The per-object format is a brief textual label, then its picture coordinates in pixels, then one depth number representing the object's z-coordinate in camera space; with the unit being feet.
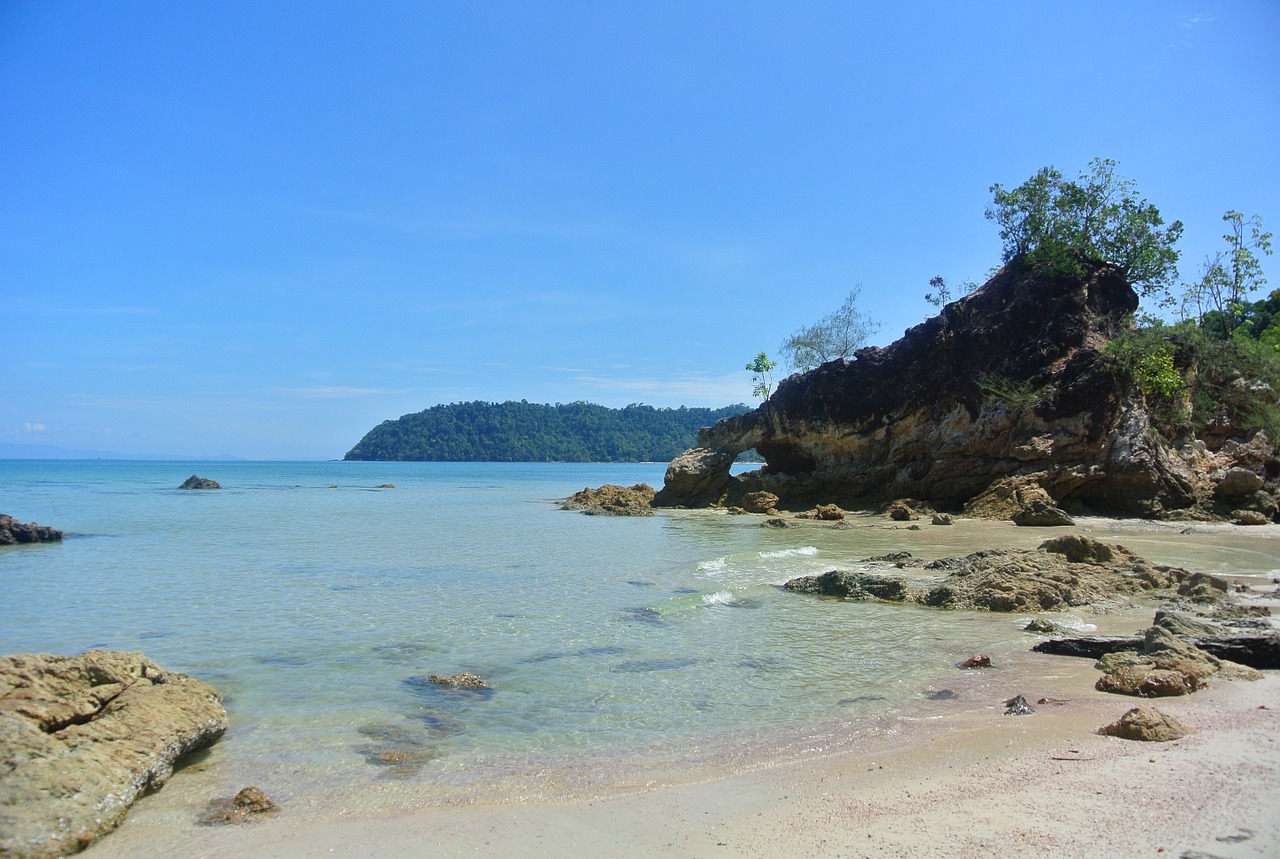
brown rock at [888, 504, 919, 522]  85.30
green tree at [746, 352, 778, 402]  178.91
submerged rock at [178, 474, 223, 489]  182.44
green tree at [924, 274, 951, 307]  127.51
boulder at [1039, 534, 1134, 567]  43.62
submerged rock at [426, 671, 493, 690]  26.25
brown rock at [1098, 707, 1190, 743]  18.16
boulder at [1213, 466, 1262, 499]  73.72
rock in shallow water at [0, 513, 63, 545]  66.90
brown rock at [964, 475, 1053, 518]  80.19
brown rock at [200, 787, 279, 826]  16.37
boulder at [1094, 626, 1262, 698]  22.17
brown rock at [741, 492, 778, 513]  105.91
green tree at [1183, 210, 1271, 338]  107.86
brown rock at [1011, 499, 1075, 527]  71.78
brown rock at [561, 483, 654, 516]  111.55
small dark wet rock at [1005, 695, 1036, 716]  21.38
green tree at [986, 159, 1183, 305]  101.09
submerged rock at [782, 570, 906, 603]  39.68
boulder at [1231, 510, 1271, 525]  68.85
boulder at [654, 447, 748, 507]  119.55
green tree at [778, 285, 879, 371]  148.36
